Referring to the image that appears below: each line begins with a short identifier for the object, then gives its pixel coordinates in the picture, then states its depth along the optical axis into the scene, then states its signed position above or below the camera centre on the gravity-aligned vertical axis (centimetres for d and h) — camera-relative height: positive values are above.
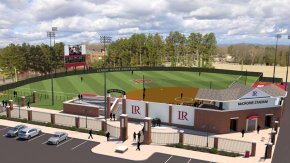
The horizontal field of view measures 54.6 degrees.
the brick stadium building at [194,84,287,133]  3991 -740
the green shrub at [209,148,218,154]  3291 -1083
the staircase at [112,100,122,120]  4725 -911
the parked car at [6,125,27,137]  3778 -1018
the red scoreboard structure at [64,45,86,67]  8219 +38
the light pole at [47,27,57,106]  5630 +461
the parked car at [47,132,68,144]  3524 -1038
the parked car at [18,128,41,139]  3666 -1018
